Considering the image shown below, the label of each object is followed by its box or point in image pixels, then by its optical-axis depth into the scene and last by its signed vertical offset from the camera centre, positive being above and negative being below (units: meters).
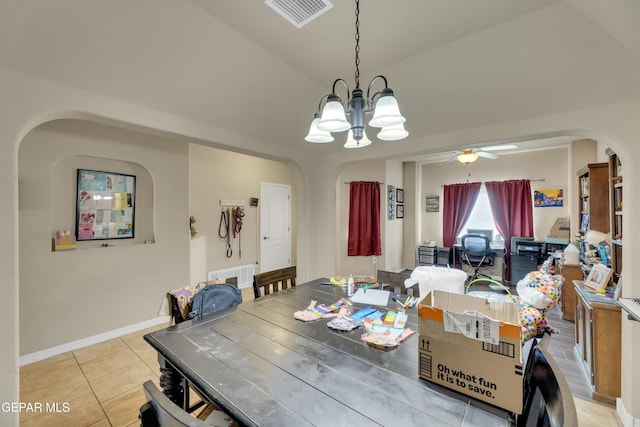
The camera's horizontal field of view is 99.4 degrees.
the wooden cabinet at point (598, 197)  3.11 +0.23
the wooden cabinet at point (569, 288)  3.32 -0.89
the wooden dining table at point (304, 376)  0.90 -0.66
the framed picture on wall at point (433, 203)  6.25 +0.32
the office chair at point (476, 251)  5.00 -0.63
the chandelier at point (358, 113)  1.29 +0.50
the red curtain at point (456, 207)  5.77 +0.21
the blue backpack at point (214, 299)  1.83 -0.59
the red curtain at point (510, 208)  5.22 +0.17
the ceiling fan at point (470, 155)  4.29 +0.99
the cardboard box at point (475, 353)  0.92 -0.50
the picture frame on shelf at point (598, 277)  2.24 -0.51
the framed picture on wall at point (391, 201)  5.65 +0.32
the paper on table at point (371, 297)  1.98 -0.61
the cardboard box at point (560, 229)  4.81 -0.22
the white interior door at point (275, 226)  5.33 -0.20
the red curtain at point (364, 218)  5.57 -0.03
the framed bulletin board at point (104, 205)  2.88 +0.12
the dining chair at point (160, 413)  0.71 -0.54
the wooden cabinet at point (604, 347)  1.99 -0.97
